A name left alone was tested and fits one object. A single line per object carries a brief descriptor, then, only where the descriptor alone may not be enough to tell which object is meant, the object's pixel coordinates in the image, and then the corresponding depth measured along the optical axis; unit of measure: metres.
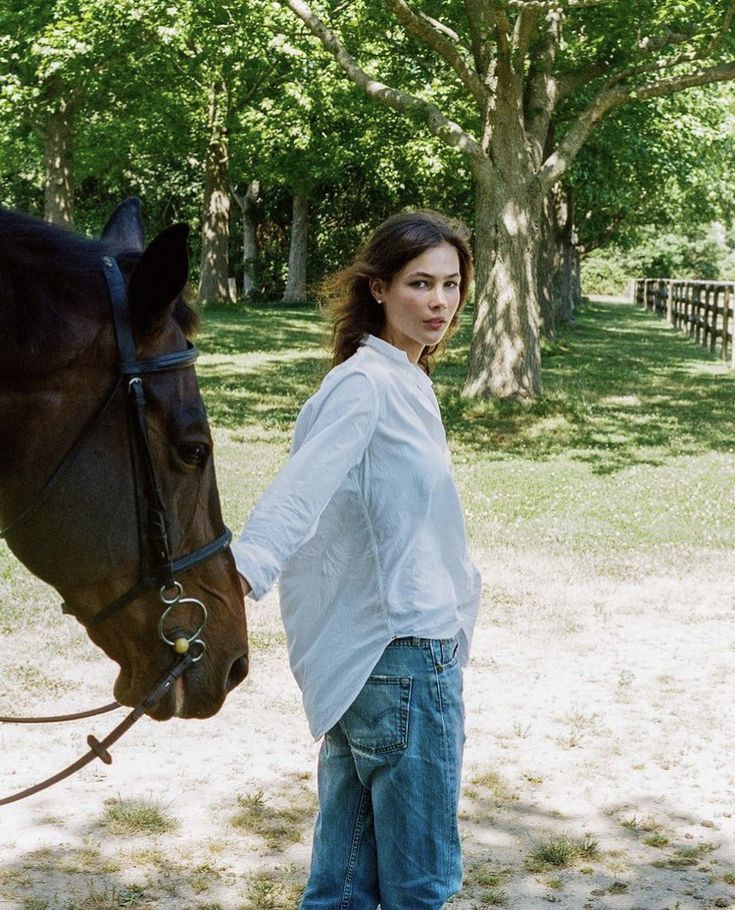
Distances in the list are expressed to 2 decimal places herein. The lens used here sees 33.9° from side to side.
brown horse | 1.90
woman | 2.64
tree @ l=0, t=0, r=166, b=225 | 18.89
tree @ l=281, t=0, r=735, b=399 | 15.05
